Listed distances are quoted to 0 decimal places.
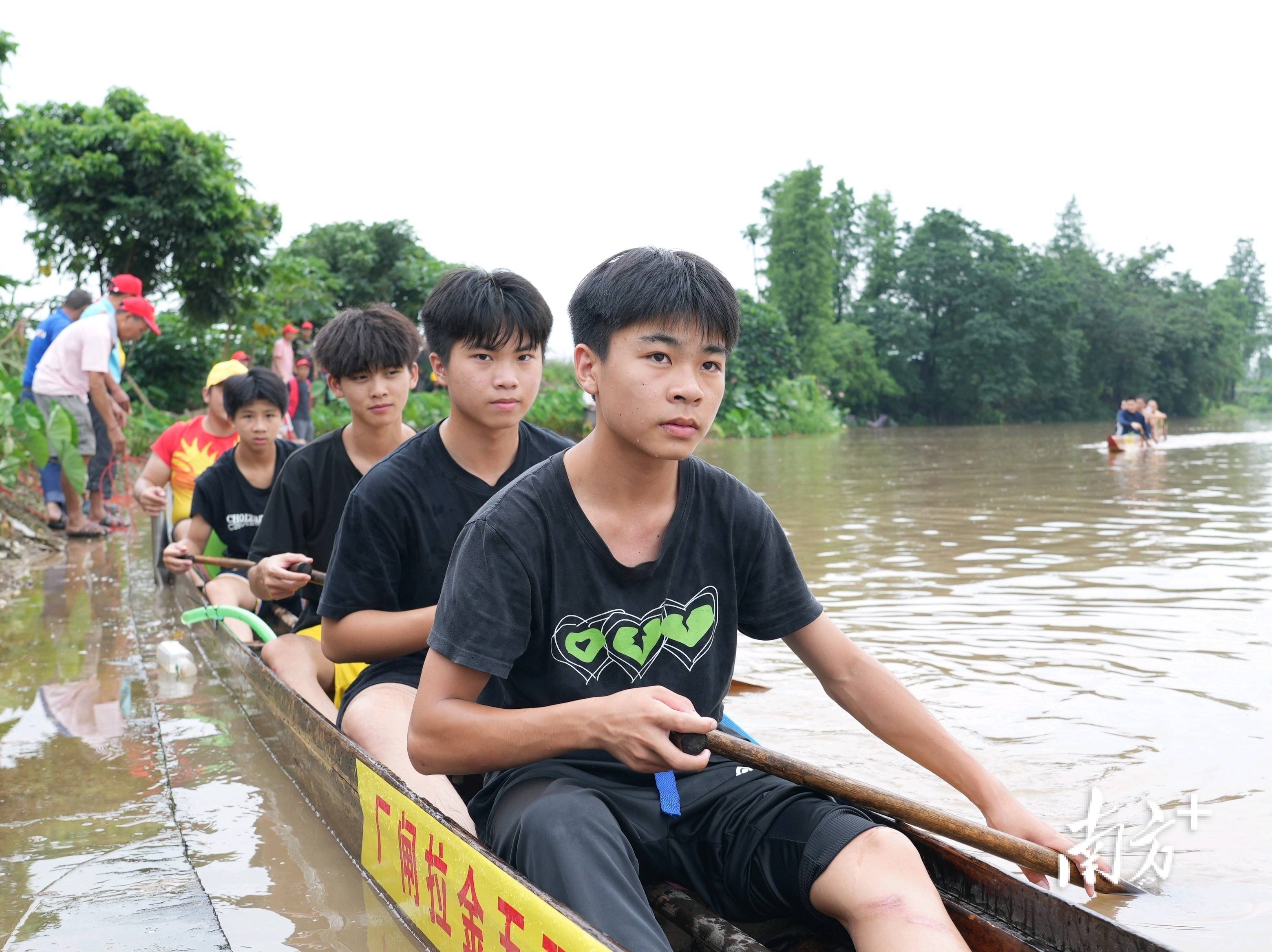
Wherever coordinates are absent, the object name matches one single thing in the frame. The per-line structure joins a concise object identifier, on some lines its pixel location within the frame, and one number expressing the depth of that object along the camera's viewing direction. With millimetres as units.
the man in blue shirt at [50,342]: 9234
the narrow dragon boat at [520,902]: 1787
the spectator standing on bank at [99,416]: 8781
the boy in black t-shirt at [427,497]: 2777
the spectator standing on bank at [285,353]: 14055
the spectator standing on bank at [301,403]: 13266
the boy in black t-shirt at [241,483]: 5277
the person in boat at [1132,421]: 20016
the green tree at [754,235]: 49000
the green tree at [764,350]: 37375
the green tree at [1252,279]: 76875
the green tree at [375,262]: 26234
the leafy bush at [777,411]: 33250
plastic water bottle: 5152
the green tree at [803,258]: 45531
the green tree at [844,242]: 53188
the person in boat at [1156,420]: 21281
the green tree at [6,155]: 13180
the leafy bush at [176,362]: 19156
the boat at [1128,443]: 18961
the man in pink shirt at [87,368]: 8555
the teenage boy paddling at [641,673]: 1780
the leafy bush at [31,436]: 8586
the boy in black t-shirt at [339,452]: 3705
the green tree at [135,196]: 15641
